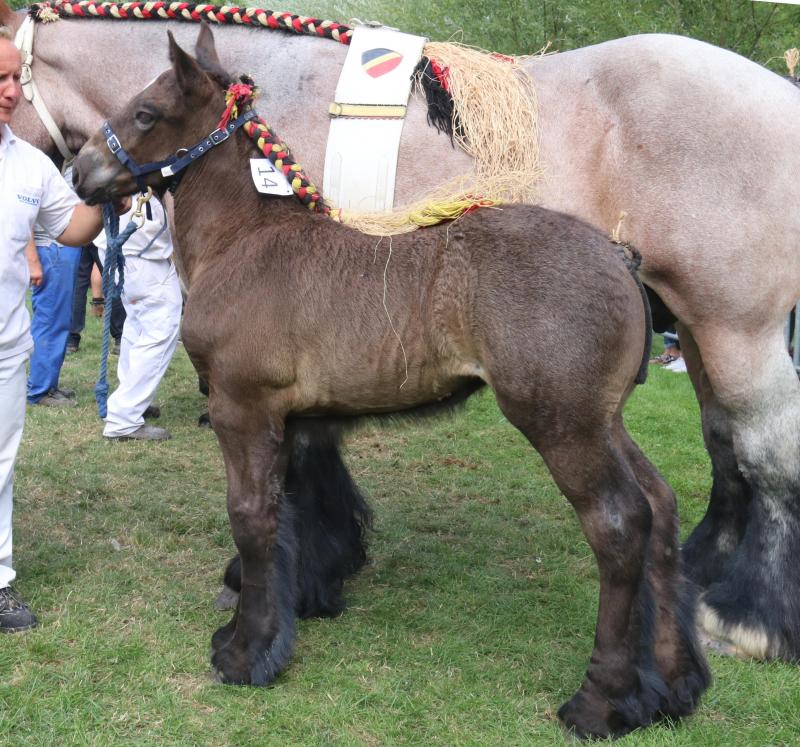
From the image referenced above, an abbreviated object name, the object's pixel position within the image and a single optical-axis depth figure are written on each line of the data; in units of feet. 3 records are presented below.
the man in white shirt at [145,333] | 23.07
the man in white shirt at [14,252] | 12.74
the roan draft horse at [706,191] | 12.25
